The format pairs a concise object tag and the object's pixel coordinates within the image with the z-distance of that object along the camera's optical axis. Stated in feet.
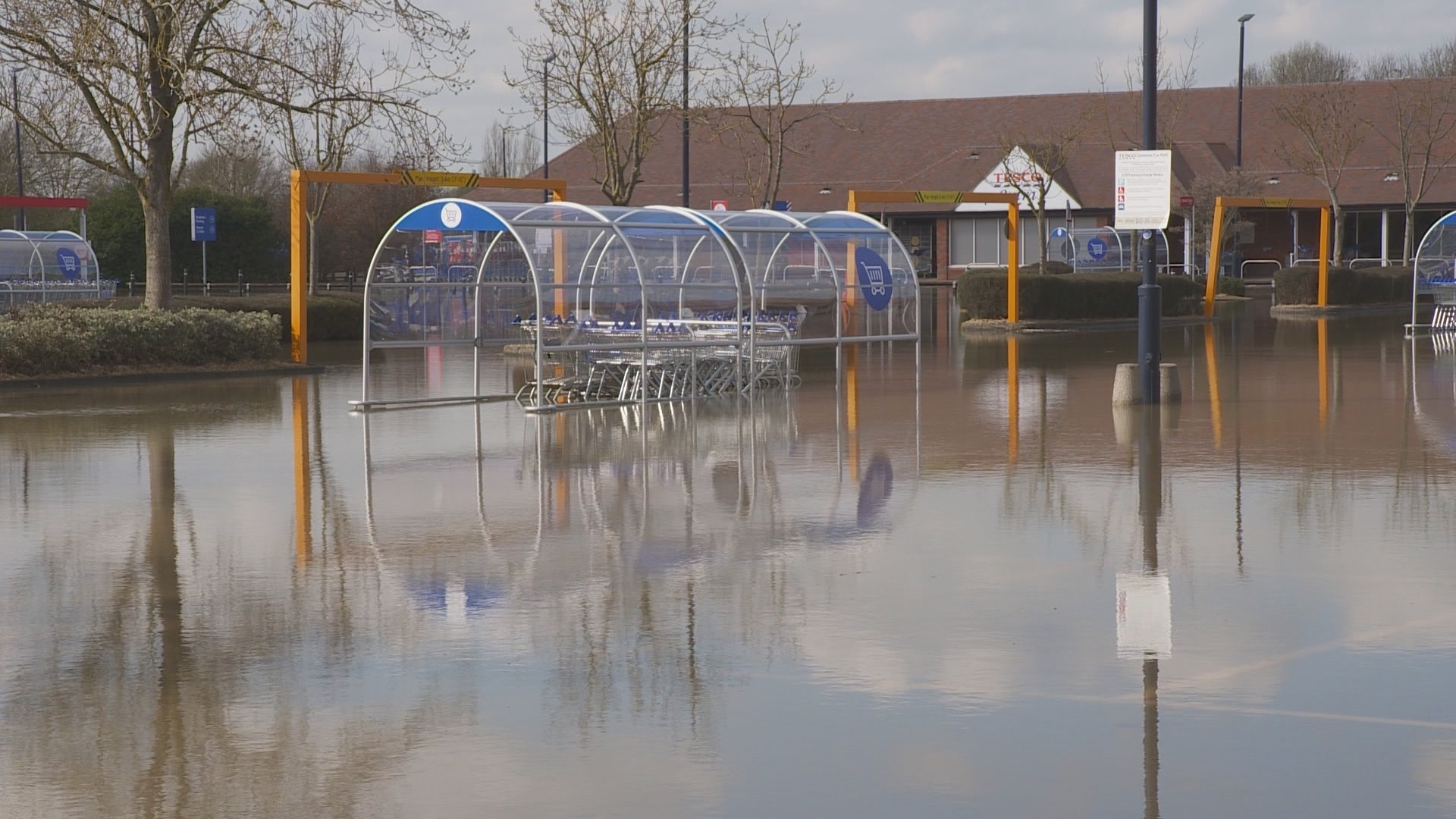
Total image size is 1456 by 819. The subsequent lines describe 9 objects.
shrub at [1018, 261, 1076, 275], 149.32
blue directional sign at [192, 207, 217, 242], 128.77
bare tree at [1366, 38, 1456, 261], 172.76
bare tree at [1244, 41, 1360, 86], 296.30
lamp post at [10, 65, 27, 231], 160.66
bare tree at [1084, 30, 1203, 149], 196.03
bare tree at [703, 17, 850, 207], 125.59
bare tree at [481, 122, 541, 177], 364.38
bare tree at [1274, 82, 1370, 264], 170.71
